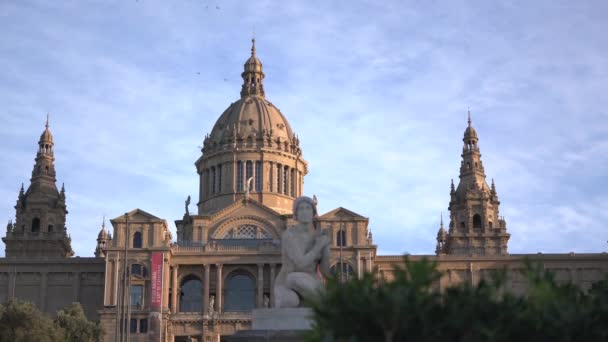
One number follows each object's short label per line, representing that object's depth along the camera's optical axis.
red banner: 90.00
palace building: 91.69
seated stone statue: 25.64
